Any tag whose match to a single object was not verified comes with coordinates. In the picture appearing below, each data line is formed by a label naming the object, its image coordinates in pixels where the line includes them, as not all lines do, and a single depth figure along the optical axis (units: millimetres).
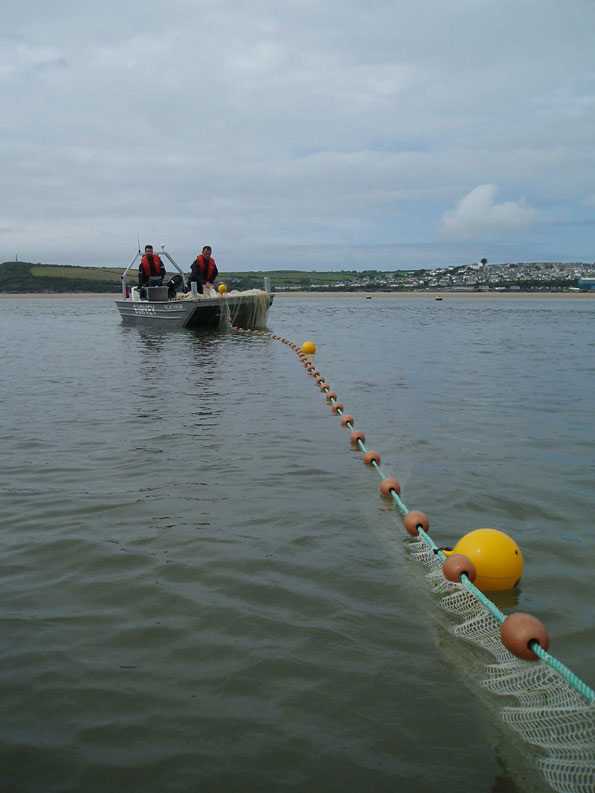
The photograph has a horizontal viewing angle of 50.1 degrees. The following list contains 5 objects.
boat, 21500
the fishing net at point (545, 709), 2467
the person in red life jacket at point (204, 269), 21891
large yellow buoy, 3885
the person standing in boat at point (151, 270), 22344
